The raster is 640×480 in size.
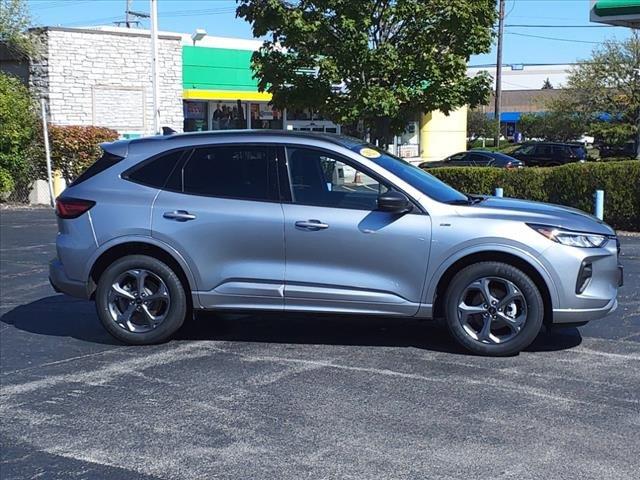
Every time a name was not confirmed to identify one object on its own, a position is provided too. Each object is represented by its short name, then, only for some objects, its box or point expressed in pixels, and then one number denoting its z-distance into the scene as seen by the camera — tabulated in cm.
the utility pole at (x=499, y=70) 4081
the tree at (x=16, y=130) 1908
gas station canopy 1673
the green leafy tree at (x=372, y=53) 1474
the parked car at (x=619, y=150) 3625
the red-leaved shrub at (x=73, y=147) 2012
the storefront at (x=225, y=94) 2619
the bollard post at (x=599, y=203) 1324
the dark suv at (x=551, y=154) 3469
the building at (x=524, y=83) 9146
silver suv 601
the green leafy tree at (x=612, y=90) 3600
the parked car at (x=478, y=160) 2980
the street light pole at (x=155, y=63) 2102
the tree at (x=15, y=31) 2094
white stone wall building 2212
